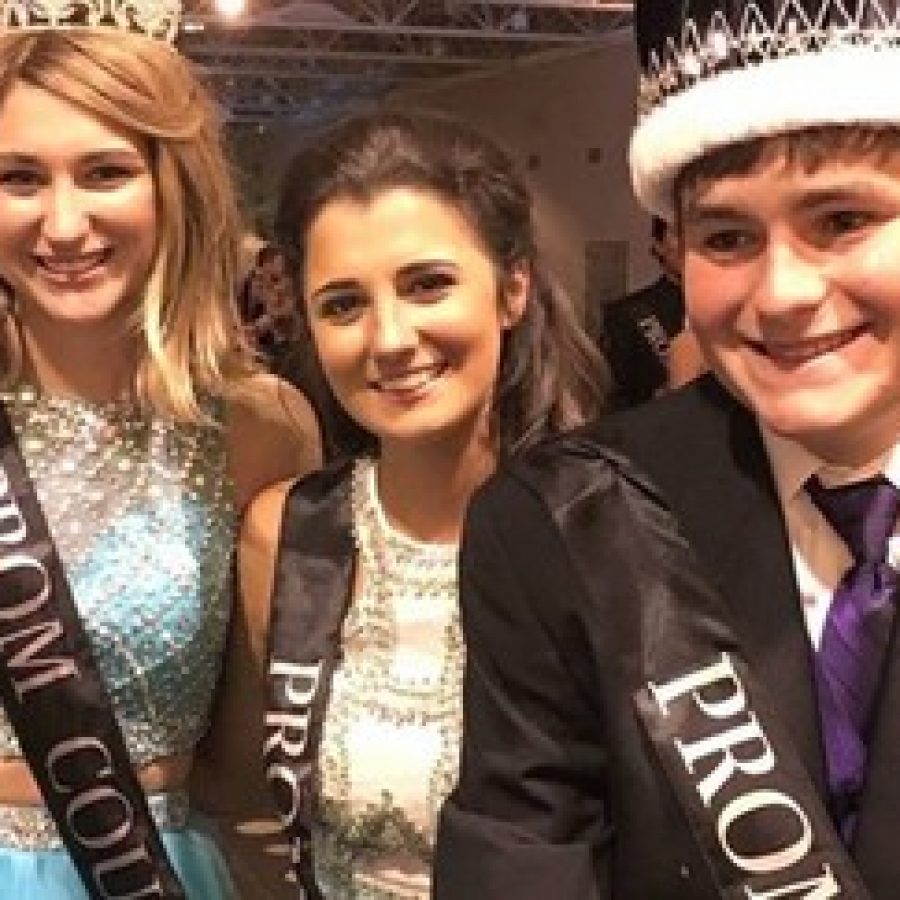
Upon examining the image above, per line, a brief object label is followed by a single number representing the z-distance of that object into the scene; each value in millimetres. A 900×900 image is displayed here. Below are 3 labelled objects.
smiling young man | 1163
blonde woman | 1813
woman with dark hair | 1707
